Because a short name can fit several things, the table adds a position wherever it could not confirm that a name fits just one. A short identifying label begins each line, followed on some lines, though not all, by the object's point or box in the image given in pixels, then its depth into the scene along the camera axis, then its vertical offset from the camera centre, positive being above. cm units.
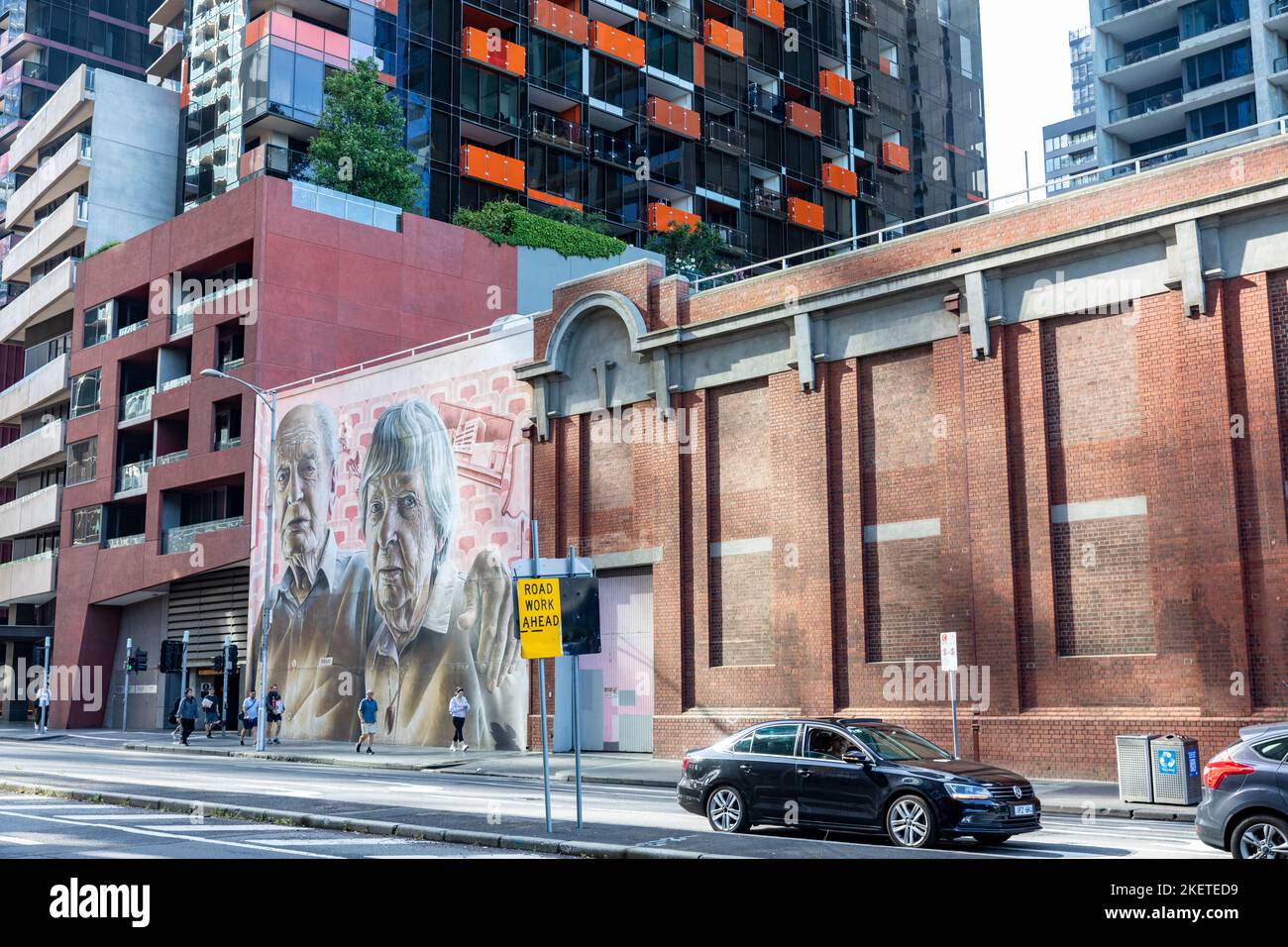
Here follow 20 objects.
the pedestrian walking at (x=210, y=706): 4328 -143
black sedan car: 1452 -155
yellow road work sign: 1488 +48
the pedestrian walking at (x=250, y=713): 3981 -153
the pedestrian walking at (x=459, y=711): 3506 -137
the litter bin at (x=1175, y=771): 1998 -186
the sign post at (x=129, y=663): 4822 +9
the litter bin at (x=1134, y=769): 2033 -185
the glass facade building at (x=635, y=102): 5441 +2620
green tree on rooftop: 5025 +2007
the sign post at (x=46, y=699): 5002 -130
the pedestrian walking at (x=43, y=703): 5000 -143
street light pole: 3778 +124
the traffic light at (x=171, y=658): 4622 +24
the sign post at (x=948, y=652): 2389 +3
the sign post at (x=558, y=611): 1491 +55
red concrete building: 4659 +1164
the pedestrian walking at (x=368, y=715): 3609 -148
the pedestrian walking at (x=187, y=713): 4081 -154
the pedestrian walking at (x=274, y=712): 4094 -155
